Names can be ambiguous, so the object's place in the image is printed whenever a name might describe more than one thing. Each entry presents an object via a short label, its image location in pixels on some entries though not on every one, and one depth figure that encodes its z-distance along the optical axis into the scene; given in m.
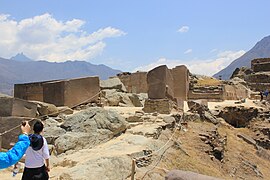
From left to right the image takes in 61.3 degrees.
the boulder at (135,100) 12.67
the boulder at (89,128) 5.90
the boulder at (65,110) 8.13
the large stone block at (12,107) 6.01
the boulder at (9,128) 5.82
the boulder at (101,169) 4.32
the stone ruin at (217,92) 18.79
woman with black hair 3.40
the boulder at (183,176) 3.25
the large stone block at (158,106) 9.14
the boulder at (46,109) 7.36
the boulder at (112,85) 13.83
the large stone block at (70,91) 8.95
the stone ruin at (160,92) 9.23
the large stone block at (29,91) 9.76
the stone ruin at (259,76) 24.95
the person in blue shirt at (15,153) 2.59
